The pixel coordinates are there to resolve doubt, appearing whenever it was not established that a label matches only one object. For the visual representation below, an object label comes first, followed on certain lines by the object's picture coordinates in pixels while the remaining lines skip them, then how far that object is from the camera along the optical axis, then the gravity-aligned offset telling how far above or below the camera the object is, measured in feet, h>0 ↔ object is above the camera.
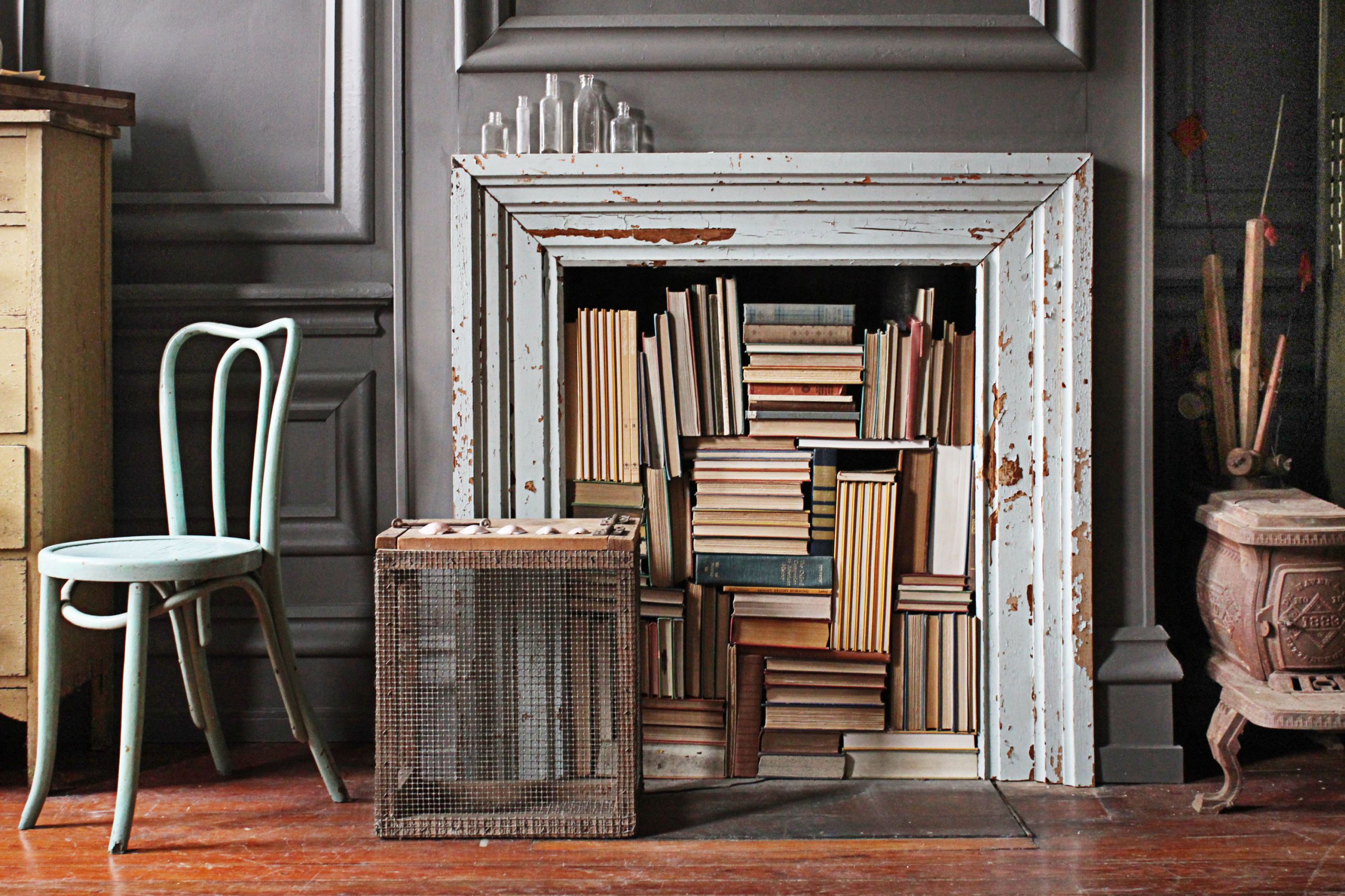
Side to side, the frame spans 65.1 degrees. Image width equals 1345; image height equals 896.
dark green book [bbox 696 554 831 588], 7.54 -0.87
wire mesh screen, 6.30 -1.51
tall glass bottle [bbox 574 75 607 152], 7.35 +2.33
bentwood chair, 6.08 -0.77
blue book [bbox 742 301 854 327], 7.45 +0.97
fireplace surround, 7.26 +1.07
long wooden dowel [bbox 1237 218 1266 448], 7.30 +0.79
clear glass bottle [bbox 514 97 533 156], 7.41 +2.29
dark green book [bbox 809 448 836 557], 7.52 -0.41
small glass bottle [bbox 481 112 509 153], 7.44 +2.24
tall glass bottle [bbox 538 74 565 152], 7.36 +2.34
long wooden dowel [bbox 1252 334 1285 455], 7.09 +0.36
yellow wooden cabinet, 6.92 +0.57
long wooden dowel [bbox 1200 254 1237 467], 7.46 +0.65
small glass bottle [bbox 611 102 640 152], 7.38 +2.23
